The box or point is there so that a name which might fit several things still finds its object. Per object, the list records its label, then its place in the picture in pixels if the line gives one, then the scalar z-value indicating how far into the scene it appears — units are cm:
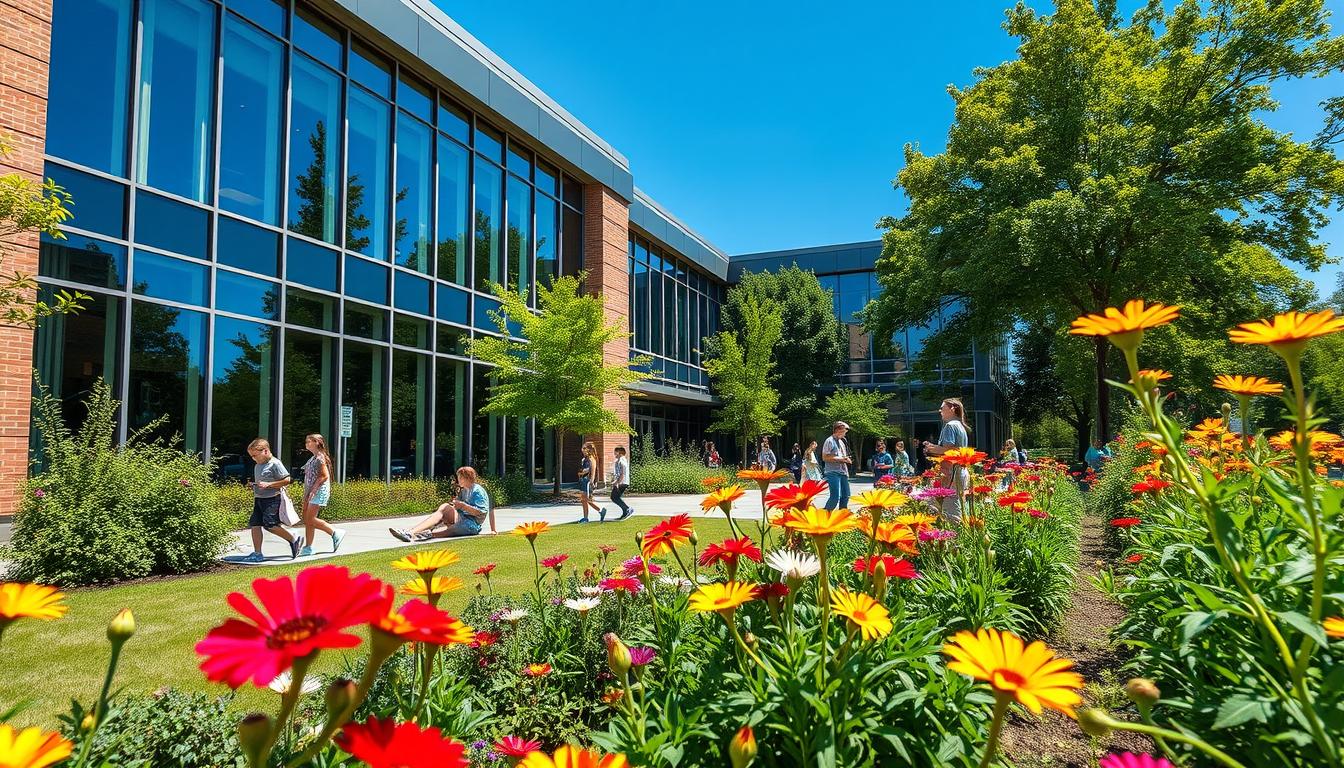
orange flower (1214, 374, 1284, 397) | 191
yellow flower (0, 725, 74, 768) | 85
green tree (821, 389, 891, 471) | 2845
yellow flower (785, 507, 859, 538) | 160
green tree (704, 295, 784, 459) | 2681
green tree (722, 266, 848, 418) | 3033
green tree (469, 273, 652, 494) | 1512
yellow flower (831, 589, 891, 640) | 153
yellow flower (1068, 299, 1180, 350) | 124
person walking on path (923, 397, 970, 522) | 606
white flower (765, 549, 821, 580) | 171
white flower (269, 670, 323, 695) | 205
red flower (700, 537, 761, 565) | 203
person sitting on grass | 957
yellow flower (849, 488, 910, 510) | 206
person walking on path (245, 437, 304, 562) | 772
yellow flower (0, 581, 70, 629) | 99
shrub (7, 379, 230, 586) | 637
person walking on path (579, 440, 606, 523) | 1218
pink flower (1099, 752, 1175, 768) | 88
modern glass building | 948
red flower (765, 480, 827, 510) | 207
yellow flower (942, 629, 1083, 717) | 97
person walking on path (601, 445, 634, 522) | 1284
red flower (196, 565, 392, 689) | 71
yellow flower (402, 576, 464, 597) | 151
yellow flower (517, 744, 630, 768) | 100
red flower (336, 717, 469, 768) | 81
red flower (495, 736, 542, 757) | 163
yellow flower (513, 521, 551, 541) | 261
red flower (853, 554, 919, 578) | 212
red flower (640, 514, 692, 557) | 215
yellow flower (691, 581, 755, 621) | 155
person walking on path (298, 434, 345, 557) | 817
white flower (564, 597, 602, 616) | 282
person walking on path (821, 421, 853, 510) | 1074
